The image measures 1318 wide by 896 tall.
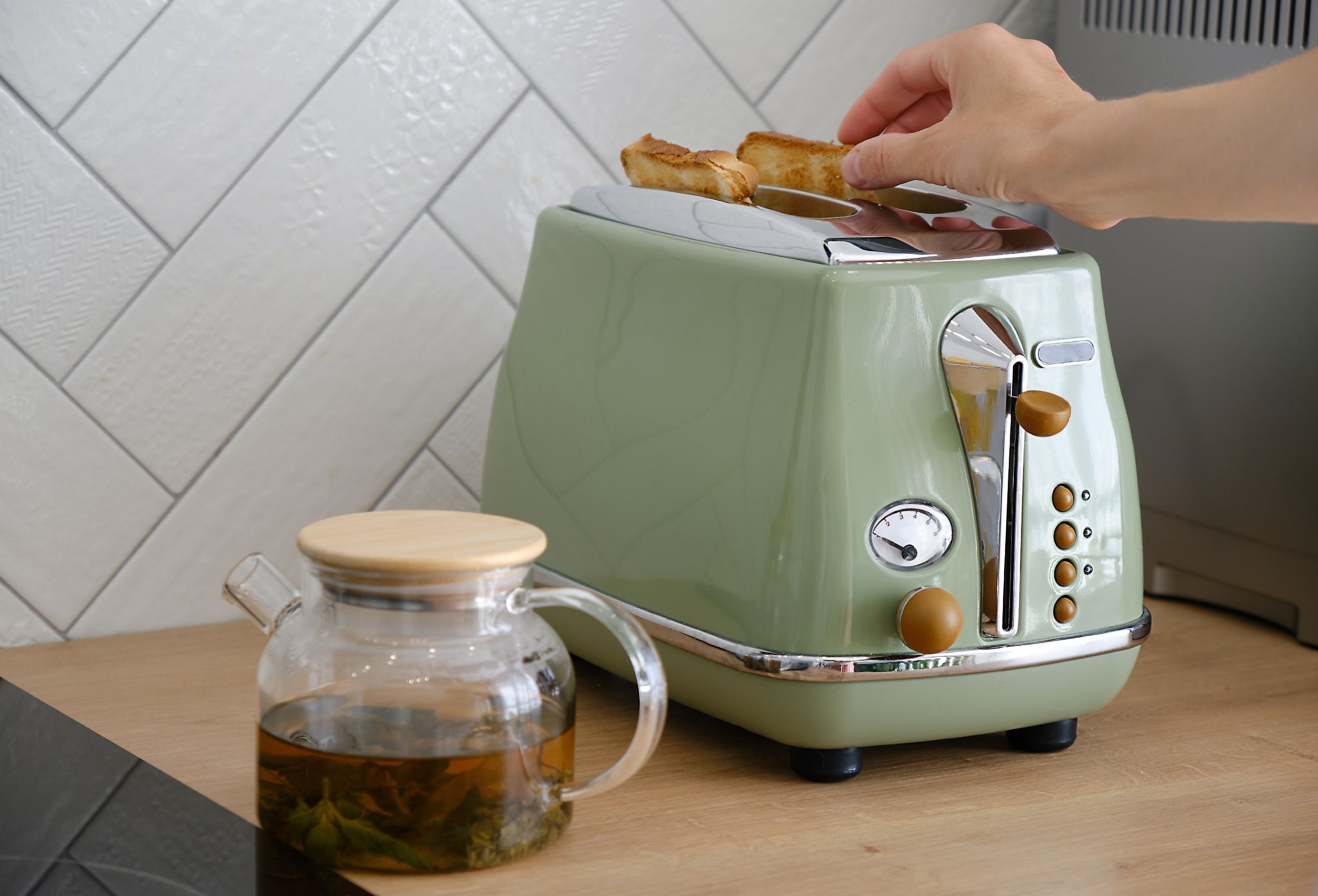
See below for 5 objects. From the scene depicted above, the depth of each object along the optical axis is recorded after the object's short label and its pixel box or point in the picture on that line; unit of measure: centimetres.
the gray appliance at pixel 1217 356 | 172
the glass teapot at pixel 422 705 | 138
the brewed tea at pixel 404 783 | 138
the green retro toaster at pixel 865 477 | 147
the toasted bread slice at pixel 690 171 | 157
